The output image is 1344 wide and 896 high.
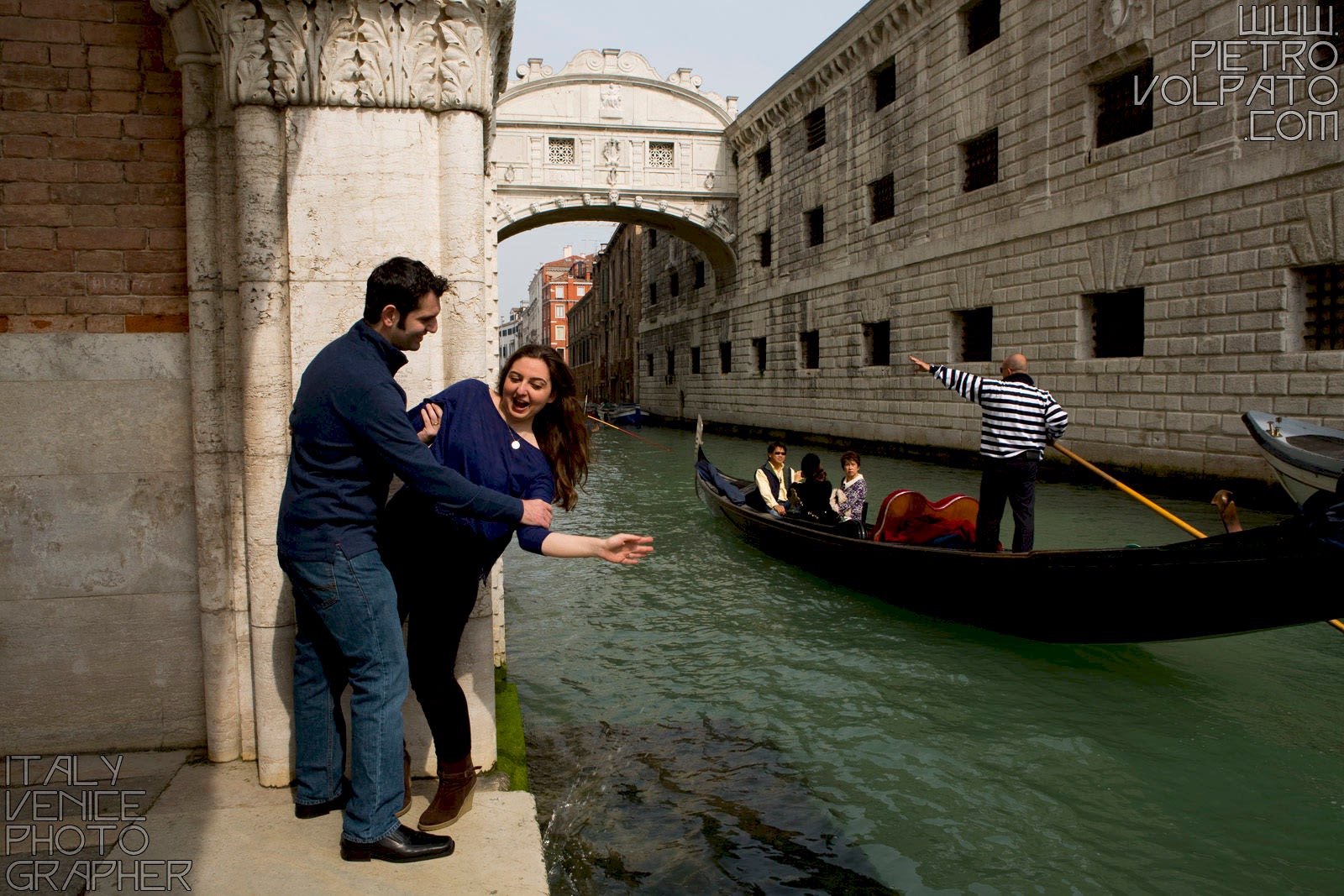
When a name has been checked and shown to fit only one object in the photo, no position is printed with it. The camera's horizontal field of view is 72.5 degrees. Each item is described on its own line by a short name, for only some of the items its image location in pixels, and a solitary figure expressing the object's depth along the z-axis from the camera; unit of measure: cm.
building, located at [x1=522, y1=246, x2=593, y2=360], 6806
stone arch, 2109
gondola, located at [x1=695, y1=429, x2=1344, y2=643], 360
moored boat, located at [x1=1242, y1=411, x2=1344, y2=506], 630
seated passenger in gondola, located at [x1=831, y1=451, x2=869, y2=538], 651
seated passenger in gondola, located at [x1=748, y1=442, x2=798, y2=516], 724
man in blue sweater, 190
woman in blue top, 211
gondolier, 535
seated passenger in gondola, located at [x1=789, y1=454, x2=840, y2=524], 729
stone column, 234
